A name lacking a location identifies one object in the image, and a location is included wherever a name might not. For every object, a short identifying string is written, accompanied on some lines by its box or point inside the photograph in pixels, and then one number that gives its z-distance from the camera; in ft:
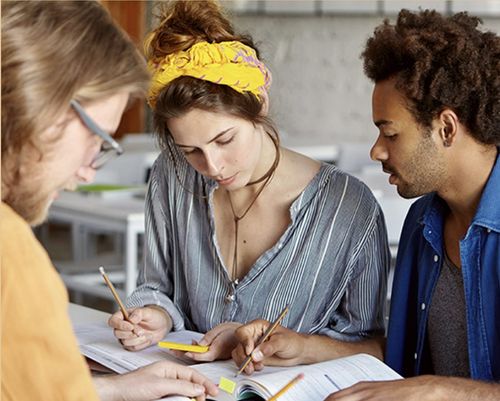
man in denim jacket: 7.39
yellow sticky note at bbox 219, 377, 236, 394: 6.85
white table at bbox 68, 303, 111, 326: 8.50
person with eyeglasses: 5.21
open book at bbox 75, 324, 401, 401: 6.74
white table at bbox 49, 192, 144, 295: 12.38
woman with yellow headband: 7.73
